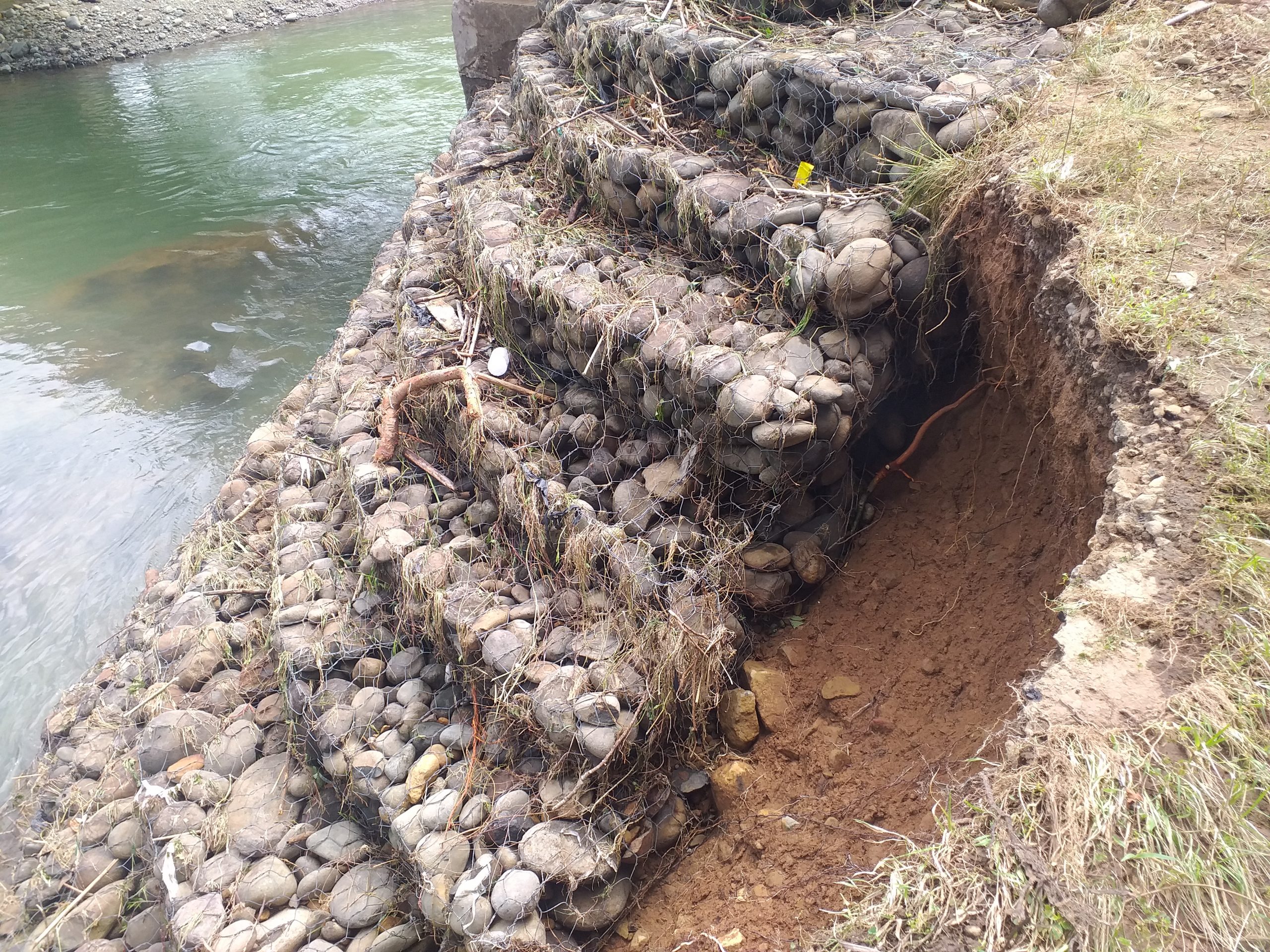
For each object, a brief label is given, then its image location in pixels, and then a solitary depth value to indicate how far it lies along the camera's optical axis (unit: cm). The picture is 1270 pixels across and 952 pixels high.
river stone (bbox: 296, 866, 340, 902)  321
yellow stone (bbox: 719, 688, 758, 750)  310
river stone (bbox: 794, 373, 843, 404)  318
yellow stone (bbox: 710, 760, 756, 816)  299
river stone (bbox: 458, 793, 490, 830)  295
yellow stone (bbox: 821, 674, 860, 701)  305
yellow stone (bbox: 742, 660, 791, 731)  310
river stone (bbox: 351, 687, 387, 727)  344
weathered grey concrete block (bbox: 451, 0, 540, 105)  898
